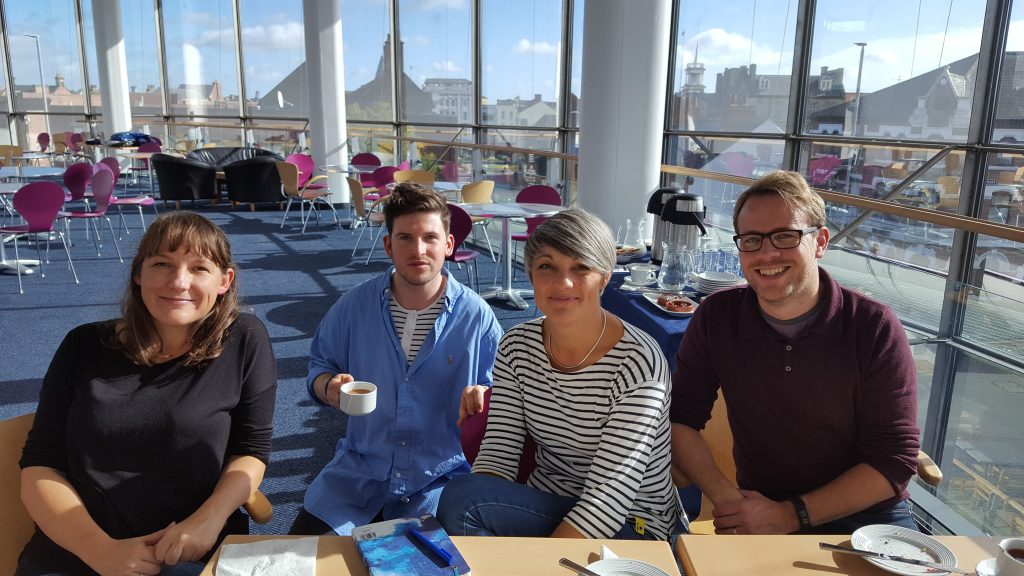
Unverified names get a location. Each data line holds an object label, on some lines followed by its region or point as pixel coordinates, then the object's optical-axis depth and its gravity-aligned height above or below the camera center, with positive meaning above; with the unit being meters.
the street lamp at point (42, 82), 16.14 +1.13
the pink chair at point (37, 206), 5.88 -0.63
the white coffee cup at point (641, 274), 3.23 -0.59
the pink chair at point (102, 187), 7.06 -0.54
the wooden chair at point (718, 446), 1.98 -0.85
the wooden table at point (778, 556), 1.12 -0.67
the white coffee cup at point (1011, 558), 1.01 -0.59
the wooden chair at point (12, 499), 1.52 -0.79
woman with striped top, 1.53 -0.63
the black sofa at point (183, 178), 10.50 -0.66
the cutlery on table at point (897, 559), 1.10 -0.65
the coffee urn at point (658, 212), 3.61 -0.34
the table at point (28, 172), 7.93 -0.47
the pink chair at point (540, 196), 6.46 -0.49
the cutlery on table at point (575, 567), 1.06 -0.64
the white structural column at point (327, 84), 10.19 +0.78
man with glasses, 1.63 -0.57
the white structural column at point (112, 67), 13.93 +1.32
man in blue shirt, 1.95 -0.64
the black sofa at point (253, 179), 10.55 -0.66
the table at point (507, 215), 5.44 -0.56
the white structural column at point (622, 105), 4.79 +0.27
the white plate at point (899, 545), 1.12 -0.65
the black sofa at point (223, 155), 11.98 -0.33
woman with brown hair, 1.50 -0.65
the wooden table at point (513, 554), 1.11 -0.67
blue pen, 1.11 -0.65
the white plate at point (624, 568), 1.08 -0.65
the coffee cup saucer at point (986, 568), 1.08 -0.64
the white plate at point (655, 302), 2.77 -0.64
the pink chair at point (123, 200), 7.60 -0.73
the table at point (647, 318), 2.63 -0.69
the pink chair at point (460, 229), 5.22 -0.66
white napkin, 1.11 -0.68
